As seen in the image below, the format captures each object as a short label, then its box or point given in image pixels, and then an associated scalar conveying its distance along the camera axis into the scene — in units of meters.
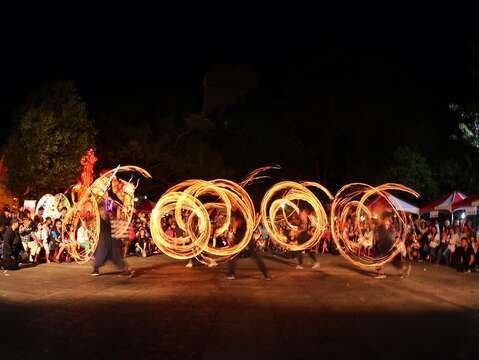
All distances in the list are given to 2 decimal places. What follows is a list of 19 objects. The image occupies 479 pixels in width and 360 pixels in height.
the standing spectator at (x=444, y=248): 19.59
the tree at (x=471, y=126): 26.28
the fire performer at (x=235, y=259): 14.26
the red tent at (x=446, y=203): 22.68
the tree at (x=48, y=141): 23.17
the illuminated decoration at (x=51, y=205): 20.61
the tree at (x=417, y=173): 31.45
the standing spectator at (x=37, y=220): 17.98
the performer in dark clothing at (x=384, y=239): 15.34
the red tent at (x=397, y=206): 25.14
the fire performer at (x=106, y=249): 14.10
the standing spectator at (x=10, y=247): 14.76
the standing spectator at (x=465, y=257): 17.44
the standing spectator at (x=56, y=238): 18.22
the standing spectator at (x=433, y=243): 20.66
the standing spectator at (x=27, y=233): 17.06
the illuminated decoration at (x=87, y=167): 24.88
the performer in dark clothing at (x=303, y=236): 17.14
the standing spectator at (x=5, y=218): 17.05
